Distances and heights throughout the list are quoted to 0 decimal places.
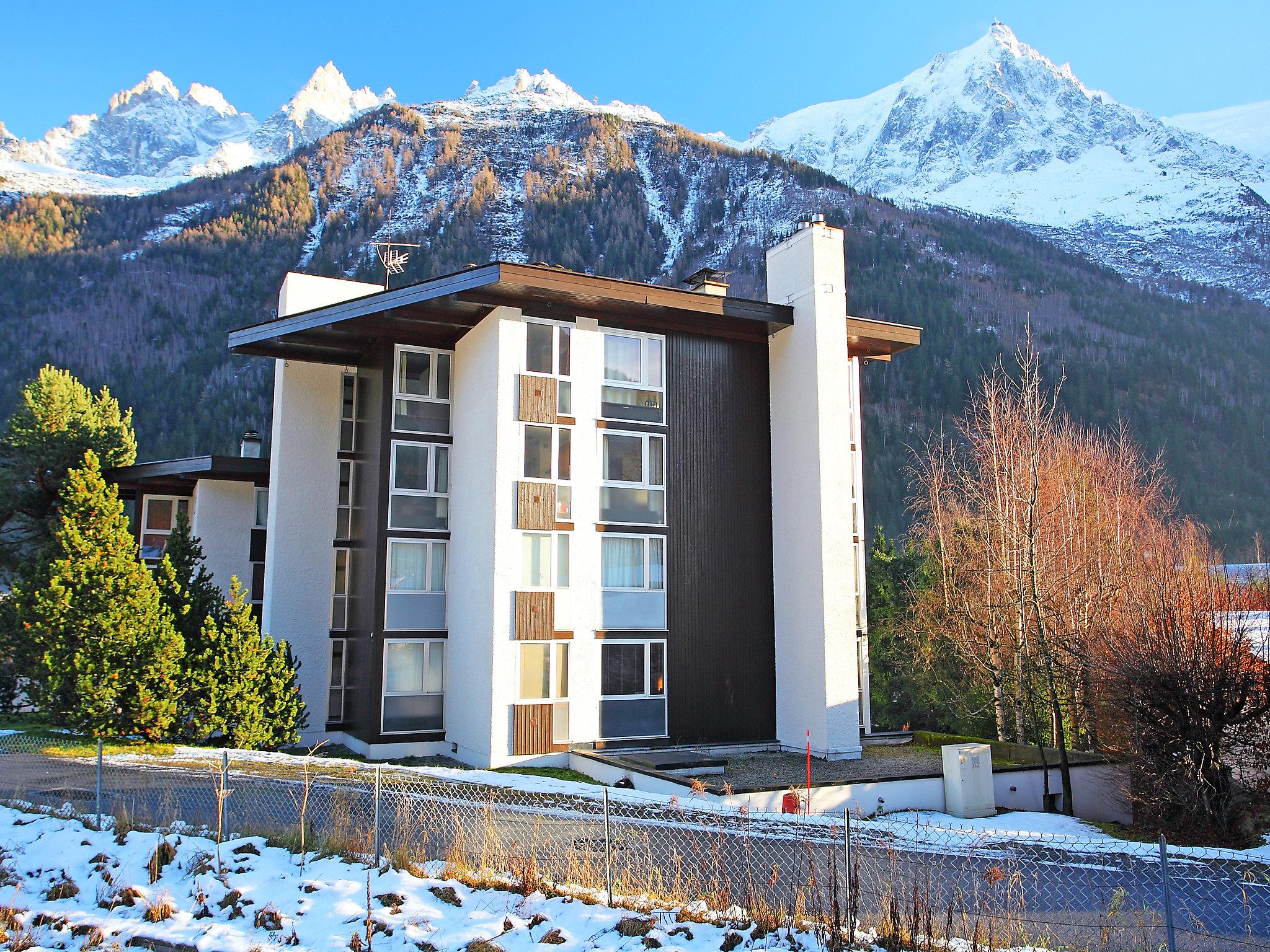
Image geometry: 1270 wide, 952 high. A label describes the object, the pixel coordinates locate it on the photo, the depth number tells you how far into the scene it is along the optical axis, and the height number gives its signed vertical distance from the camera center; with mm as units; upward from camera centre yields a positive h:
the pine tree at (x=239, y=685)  16859 -1176
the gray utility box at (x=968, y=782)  14906 -2565
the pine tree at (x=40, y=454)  25609 +4443
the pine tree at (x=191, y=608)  17078 +209
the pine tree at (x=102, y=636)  16562 -298
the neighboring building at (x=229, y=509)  23125 +2710
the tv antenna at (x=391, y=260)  21391 +8046
